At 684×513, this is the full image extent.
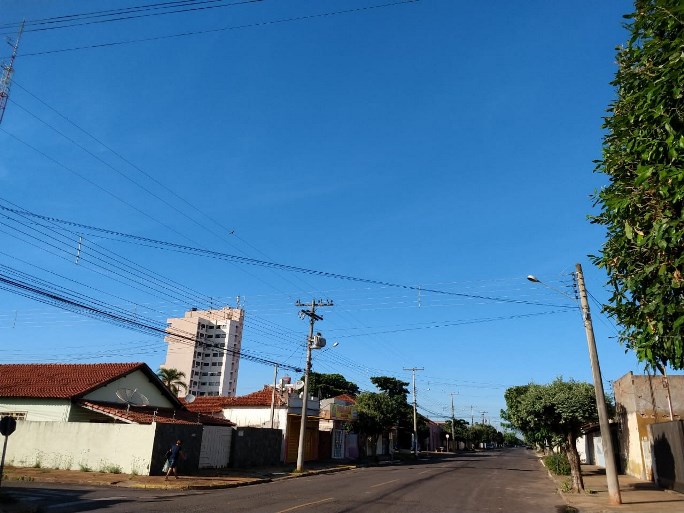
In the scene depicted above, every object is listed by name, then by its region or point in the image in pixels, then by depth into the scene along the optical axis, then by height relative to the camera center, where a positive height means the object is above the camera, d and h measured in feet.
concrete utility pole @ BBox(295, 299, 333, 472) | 100.48 +15.59
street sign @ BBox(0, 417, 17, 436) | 47.24 +0.15
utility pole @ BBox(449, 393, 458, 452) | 318.86 +5.64
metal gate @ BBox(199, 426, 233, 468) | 90.17 -2.29
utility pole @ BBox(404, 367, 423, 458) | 202.42 +6.30
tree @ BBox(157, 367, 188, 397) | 215.43 +22.11
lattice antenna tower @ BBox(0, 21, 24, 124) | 42.34 +26.86
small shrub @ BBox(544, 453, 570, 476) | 100.83 -4.11
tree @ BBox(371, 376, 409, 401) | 276.00 +27.02
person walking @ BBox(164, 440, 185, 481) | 69.67 -3.19
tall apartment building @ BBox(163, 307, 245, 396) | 426.51 +60.63
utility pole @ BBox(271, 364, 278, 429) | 119.11 +8.59
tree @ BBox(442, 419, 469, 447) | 354.00 +6.78
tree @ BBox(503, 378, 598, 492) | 80.12 +5.25
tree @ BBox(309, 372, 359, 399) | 286.25 +27.82
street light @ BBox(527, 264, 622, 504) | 54.34 +5.59
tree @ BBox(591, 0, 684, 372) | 23.88 +12.96
